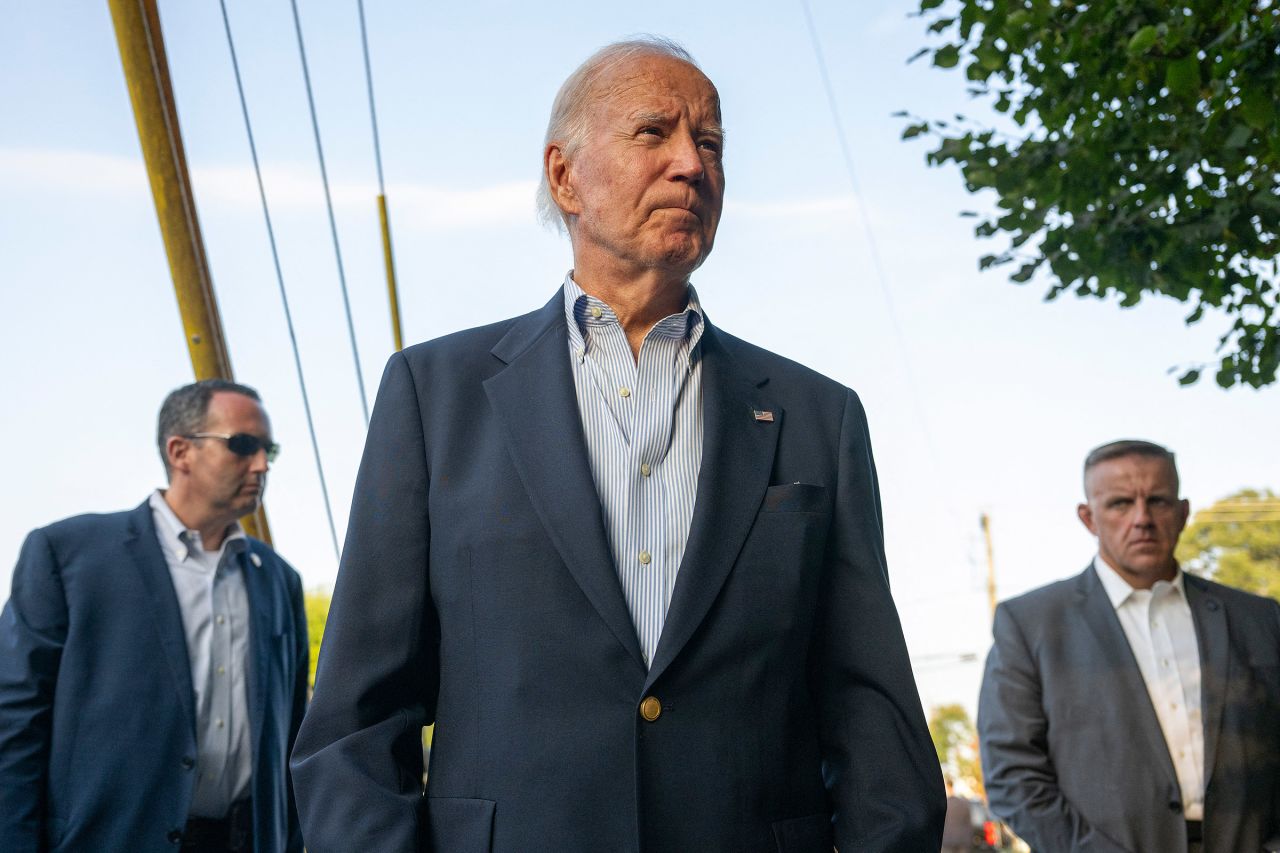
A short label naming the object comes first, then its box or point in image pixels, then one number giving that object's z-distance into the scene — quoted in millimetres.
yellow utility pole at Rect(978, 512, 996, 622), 38531
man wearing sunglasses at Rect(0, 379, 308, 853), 4195
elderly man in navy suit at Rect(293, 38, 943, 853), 2266
